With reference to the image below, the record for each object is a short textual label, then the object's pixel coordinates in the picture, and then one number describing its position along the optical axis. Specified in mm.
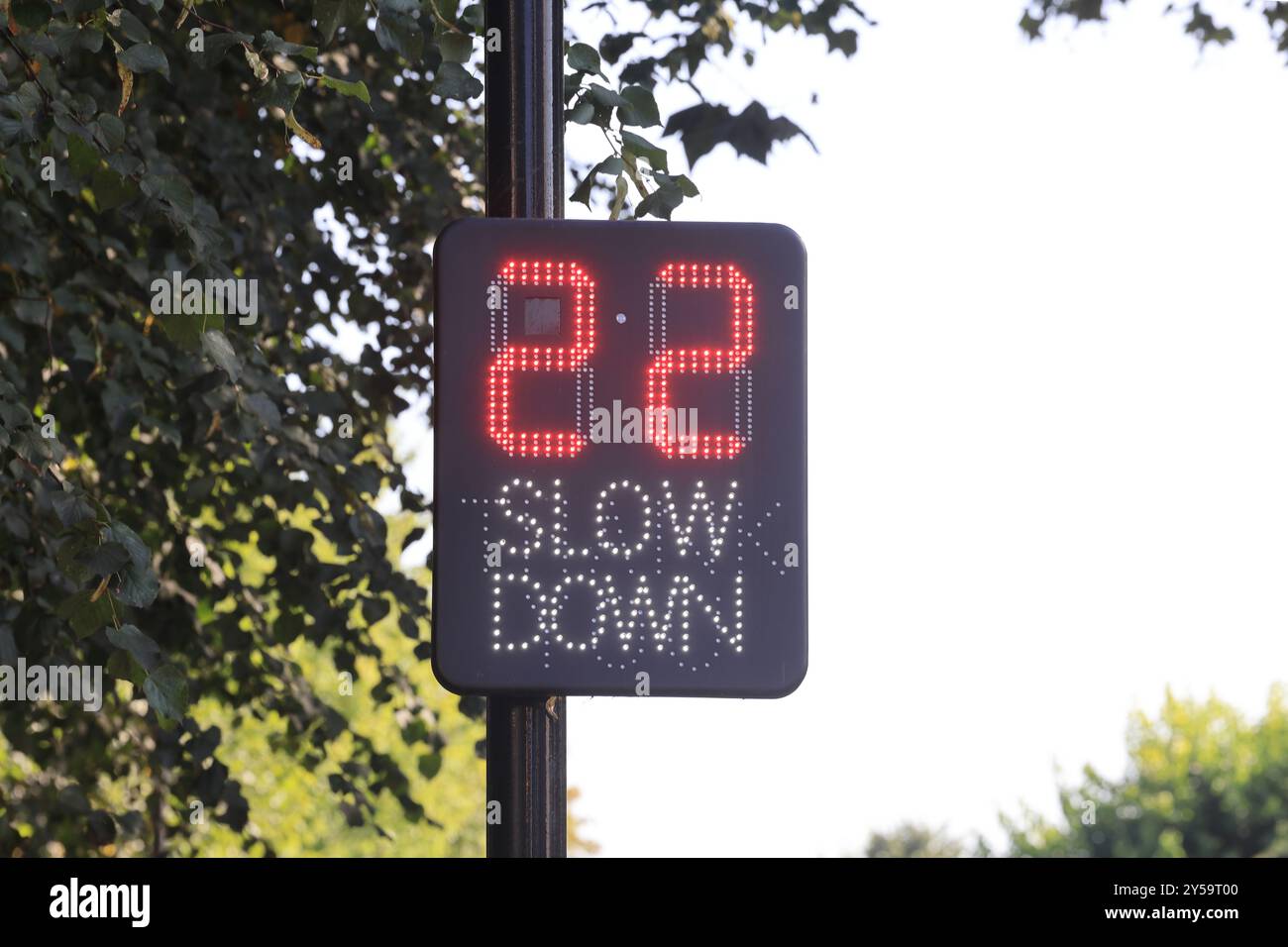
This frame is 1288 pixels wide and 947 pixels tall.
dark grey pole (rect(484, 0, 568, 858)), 6133
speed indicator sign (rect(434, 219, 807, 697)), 5414
